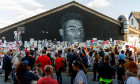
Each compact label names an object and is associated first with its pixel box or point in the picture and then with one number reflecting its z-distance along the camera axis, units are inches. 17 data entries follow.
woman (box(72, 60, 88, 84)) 155.2
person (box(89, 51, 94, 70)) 510.9
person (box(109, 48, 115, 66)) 432.2
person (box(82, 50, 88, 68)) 351.1
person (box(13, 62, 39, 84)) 143.6
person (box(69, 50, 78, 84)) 304.5
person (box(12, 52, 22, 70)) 299.1
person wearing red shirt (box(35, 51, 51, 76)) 291.6
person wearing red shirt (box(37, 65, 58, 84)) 134.7
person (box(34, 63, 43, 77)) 213.7
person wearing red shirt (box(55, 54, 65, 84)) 325.7
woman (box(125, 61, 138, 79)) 179.3
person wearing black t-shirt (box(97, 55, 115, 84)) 199.3
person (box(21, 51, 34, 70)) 293.3
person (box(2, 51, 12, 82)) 369.9
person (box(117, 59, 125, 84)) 216.0
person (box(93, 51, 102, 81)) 361.9
